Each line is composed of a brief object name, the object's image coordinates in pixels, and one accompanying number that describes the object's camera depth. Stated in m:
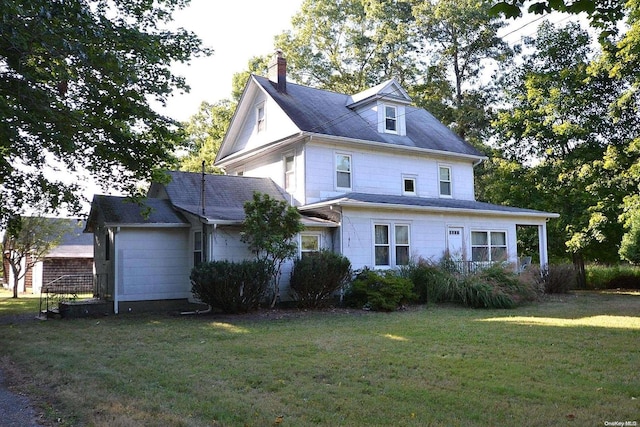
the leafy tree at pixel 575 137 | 23.05
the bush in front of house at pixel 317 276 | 15.27
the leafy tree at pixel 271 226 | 14.65
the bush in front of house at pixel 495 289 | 15.40
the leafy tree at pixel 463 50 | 30.80
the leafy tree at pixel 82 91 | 9.85
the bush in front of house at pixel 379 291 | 15.24
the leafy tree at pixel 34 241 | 26.89
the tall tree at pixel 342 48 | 33.47
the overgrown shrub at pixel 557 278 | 19.77
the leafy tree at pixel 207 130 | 31.36
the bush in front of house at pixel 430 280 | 16.23
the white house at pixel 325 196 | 15.88
